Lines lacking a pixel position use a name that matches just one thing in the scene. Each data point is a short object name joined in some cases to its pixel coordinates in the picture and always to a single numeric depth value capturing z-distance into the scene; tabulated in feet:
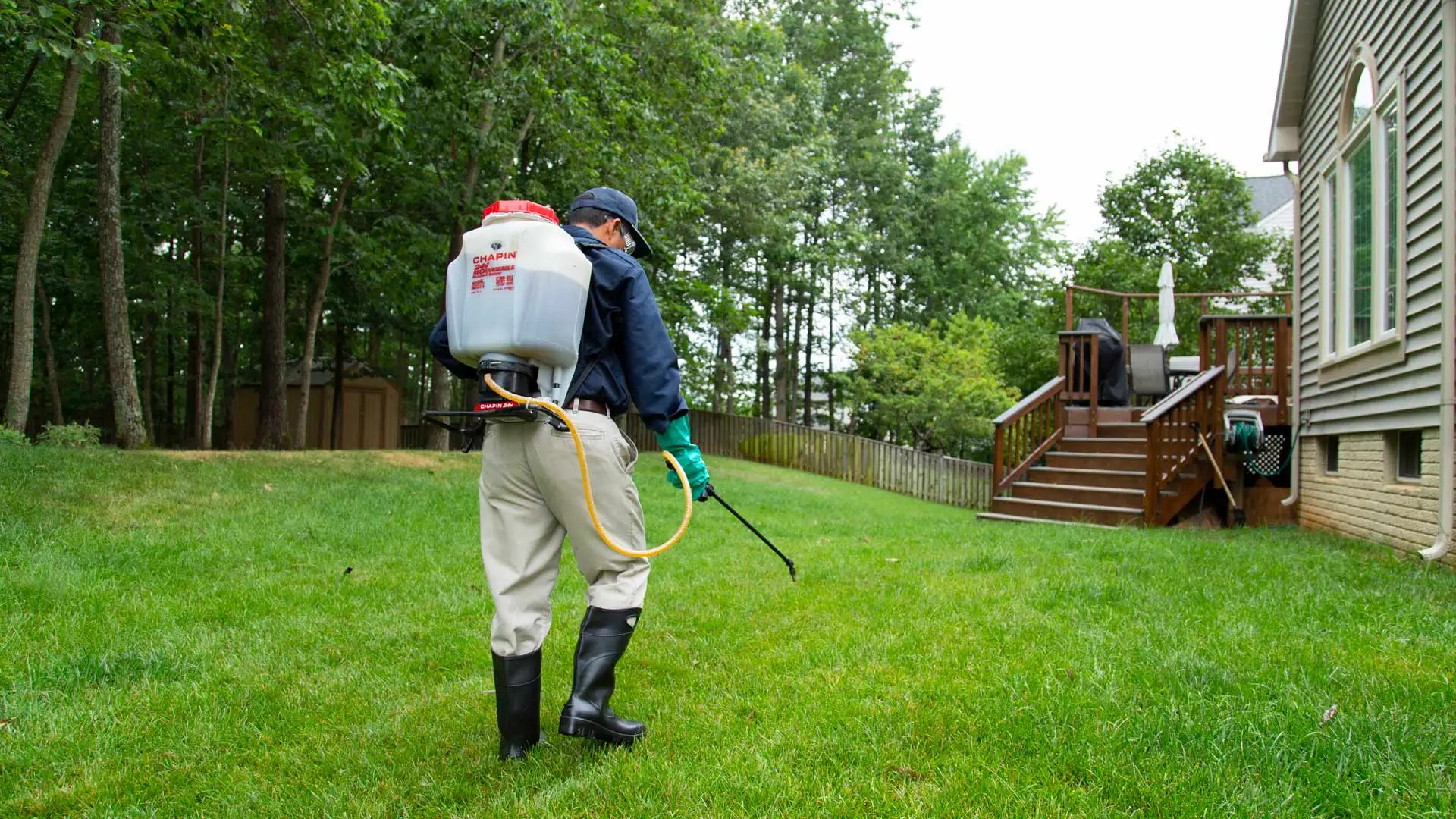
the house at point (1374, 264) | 17.99
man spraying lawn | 7.81
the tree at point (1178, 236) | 63.00
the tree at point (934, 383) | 69.05
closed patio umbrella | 39.60
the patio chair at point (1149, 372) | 37.63
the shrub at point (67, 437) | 30.48
